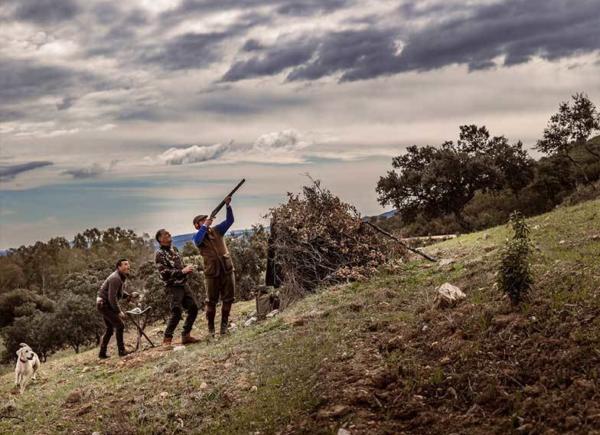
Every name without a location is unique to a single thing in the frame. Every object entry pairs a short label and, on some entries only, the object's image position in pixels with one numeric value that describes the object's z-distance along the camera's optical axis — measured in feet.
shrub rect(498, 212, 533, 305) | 24.93
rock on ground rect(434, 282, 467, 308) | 28.60
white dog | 39.40
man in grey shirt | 42.06
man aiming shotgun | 39.78
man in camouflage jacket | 39.88
